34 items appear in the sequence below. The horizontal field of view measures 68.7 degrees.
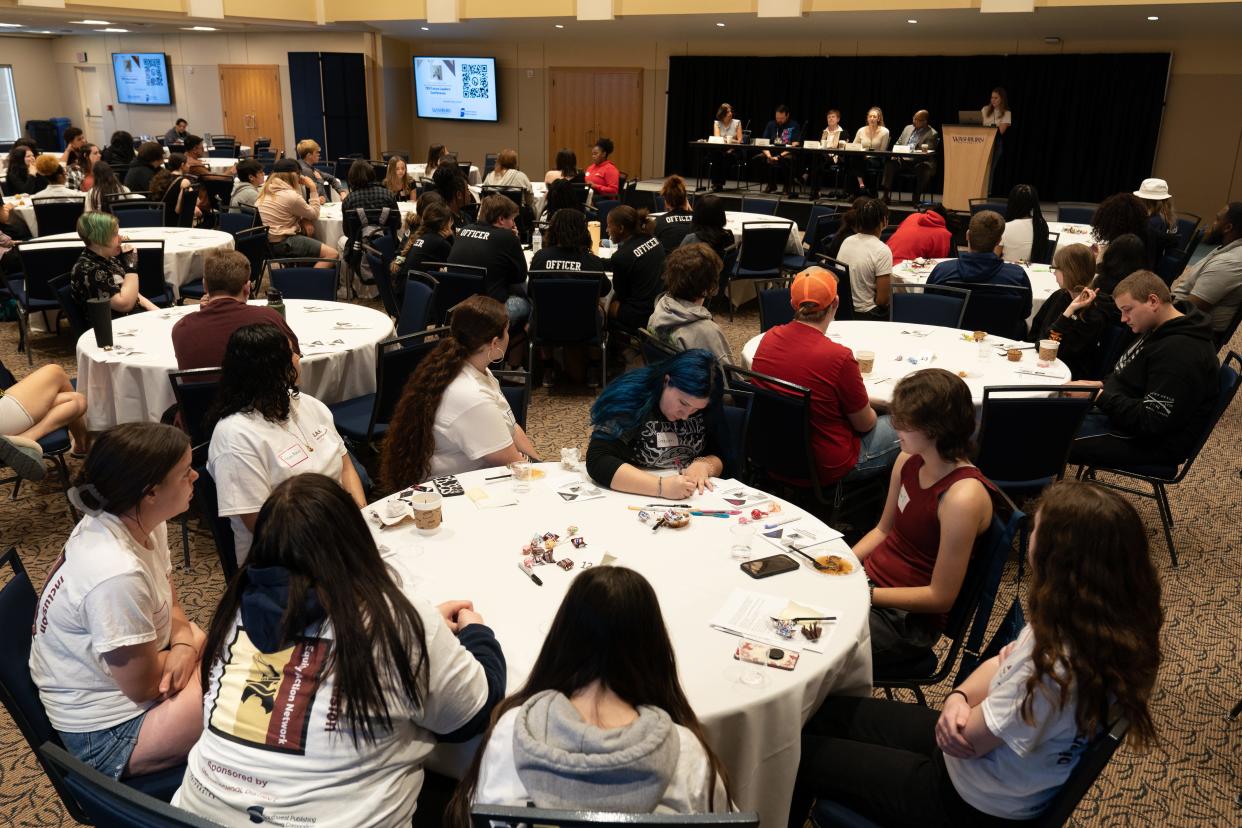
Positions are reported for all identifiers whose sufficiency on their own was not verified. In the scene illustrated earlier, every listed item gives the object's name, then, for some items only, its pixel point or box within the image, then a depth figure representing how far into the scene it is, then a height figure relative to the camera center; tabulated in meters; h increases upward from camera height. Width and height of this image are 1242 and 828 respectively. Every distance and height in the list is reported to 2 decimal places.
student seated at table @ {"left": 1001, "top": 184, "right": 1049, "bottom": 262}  7.45 -0.61
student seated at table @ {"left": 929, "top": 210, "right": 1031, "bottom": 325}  5.80 -0.69
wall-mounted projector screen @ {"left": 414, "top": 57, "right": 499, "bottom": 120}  18.56 +1.02
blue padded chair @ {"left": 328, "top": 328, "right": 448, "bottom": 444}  4.35 -1.14
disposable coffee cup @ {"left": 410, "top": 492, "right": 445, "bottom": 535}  2.80 -1.11
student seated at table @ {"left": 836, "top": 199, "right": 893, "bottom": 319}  6.43 -0.80
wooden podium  11.98 -0.17
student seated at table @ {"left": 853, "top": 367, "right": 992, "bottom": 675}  2.66 -1.07
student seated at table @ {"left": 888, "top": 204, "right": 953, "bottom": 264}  7.49 -0.71
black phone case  2.62 -1.18
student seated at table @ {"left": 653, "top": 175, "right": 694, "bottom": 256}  7.41 -0.60
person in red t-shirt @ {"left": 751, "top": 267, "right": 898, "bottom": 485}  3.85 -0.96
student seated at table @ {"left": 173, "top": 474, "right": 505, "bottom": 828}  1.72 -1.02
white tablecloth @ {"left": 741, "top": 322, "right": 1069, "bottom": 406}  4.57 -1.08
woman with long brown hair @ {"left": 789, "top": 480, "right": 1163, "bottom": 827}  1.84 -1.03
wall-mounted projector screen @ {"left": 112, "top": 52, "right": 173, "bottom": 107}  21.30 +1.25
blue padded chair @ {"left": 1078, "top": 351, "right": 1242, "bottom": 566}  4.24 -1.49
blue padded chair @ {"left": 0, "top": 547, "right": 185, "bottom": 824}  2.09 -1.23
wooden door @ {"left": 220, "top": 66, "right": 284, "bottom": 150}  19.94 +0.69
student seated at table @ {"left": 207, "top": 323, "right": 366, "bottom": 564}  3.07 -0.97
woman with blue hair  3.13 -1.00
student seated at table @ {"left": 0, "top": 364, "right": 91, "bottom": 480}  3.95 -1.31
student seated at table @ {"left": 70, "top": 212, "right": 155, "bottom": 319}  5.80 -0.86
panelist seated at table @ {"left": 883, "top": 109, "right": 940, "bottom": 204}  12.91 +0.02
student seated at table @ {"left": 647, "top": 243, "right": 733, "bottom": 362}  4.68 -0.81
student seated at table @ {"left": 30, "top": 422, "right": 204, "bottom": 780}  2.11 -1.12
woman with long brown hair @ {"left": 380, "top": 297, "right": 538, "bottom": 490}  3.43 -1.00
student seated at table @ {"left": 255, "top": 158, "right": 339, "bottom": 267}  8.50 -0.75
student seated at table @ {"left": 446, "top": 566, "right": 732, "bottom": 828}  1.52 -0.97
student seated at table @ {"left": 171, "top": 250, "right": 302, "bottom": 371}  4.22 -0.82
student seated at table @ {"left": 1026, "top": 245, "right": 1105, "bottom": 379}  5.00 -0.88
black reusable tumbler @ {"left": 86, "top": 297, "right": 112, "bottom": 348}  4.73 -0.94
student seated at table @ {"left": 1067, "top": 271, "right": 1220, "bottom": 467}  4.23 -1.07
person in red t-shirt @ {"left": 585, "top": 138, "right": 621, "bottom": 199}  11.07 -0.39
